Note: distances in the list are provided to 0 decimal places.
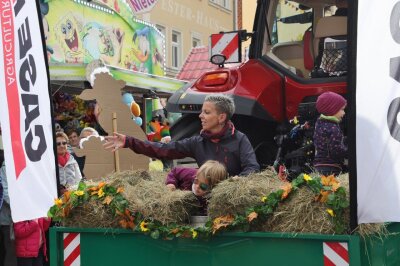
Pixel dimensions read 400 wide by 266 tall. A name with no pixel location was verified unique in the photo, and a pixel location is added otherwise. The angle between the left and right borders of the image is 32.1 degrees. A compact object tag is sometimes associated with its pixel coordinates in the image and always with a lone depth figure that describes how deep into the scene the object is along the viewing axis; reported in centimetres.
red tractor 555
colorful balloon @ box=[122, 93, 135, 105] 955
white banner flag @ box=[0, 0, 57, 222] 389
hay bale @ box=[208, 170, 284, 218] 349
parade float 313
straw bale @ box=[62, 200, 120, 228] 378
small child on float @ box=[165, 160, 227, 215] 389
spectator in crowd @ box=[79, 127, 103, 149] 646
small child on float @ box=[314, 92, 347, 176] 466
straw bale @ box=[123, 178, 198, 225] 366
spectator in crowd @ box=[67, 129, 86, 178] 764
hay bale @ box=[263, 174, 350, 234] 323
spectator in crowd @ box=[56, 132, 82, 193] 656
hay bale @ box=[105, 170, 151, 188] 395
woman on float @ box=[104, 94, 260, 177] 438
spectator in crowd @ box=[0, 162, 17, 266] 652
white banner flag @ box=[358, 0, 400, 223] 289
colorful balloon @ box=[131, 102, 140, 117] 866
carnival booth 1019
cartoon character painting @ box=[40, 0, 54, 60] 1192
